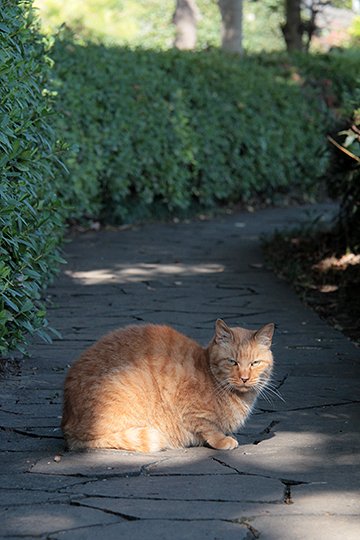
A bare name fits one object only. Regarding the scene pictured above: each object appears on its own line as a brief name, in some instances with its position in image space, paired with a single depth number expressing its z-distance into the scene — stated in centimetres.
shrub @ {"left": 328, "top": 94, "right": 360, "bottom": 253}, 1119
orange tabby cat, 553
